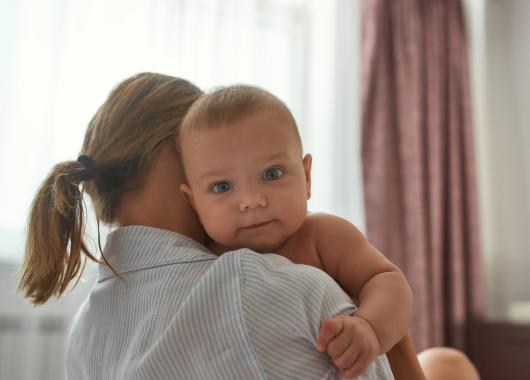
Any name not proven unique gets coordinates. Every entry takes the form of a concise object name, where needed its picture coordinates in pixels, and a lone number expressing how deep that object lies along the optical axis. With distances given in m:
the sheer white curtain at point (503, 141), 3.47
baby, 0.79
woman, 0.63
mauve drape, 3.21
